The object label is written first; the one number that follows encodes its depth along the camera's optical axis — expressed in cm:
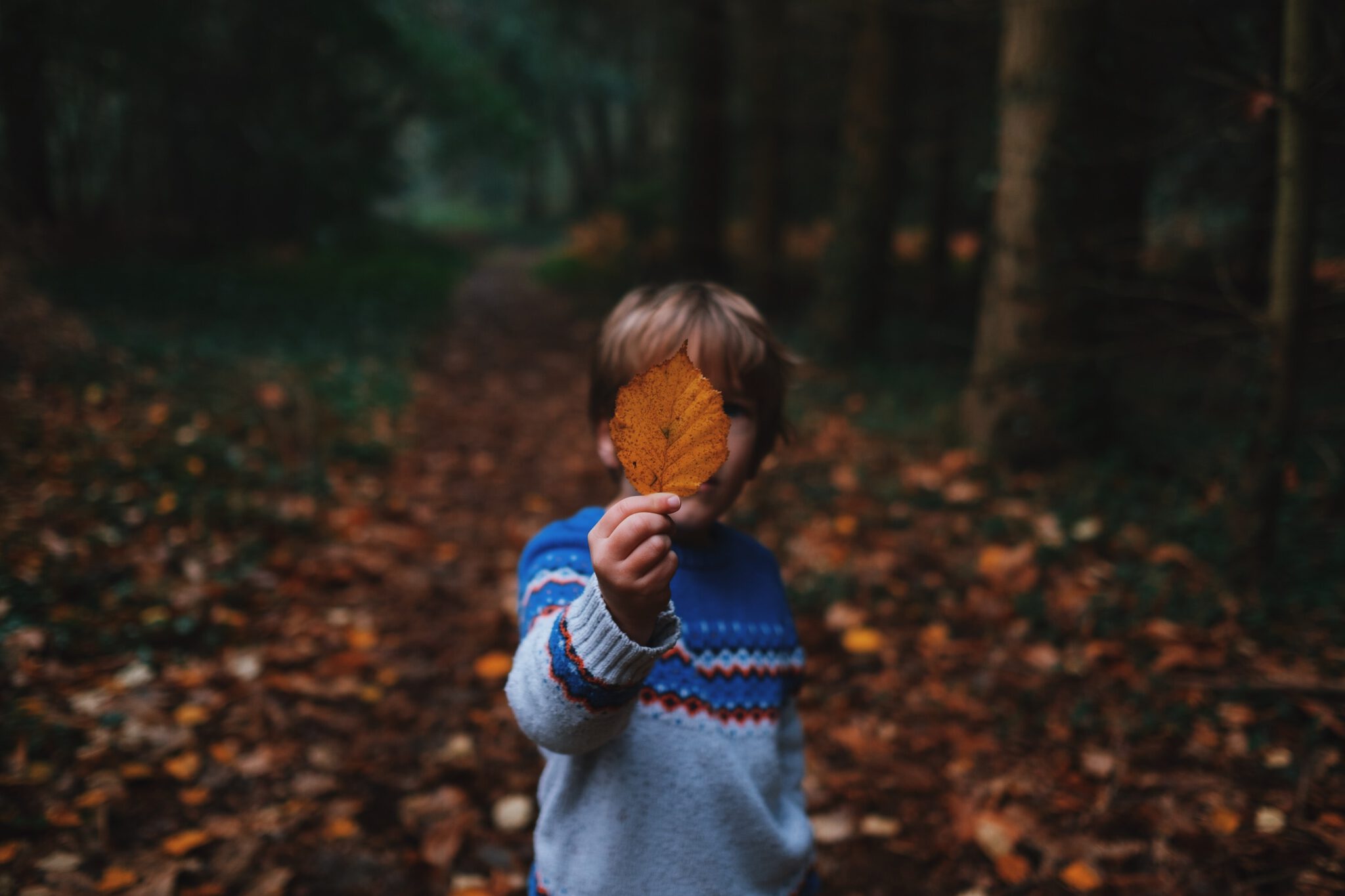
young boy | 118
